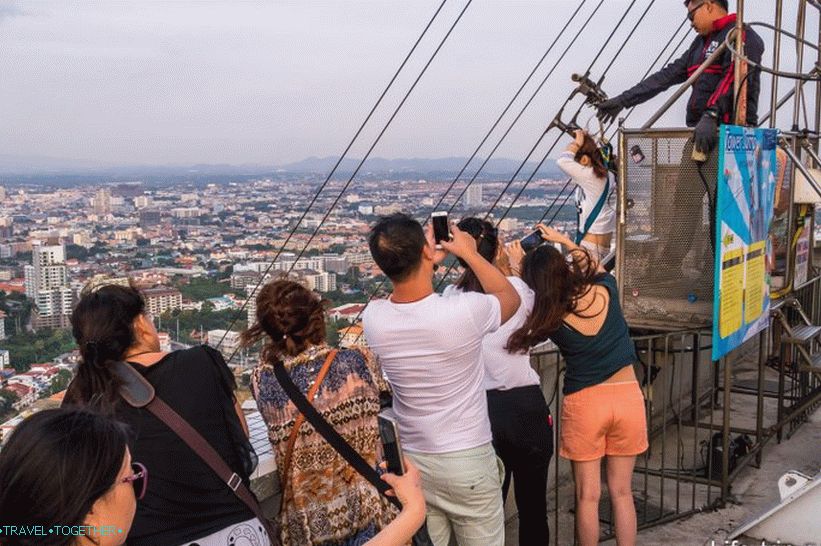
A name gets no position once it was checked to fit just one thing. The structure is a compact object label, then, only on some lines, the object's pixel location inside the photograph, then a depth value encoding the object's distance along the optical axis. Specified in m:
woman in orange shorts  3.97
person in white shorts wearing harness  5.74
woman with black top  2.62
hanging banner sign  5.02
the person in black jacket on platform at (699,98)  5.38
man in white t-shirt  3.17
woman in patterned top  2.90
